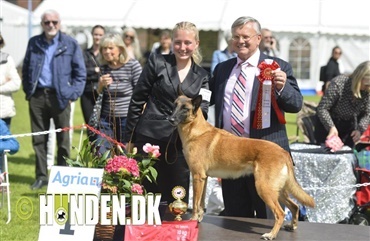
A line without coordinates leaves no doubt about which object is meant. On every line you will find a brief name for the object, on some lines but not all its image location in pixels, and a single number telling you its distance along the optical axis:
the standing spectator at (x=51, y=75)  13.81
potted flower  6.71
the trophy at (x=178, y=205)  6.79
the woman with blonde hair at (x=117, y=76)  11.85
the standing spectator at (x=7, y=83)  13.74
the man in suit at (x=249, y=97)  7.00
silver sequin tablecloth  11.44
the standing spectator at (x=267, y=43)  15.92
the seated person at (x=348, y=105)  11.24
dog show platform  6.53
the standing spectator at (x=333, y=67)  24.42
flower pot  6.61
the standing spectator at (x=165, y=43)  17.96
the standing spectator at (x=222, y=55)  16.49
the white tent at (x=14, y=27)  44.24
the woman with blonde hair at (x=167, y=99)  7.41
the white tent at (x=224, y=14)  31.09
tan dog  6.50
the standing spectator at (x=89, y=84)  15.07
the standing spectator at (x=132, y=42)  16.55
